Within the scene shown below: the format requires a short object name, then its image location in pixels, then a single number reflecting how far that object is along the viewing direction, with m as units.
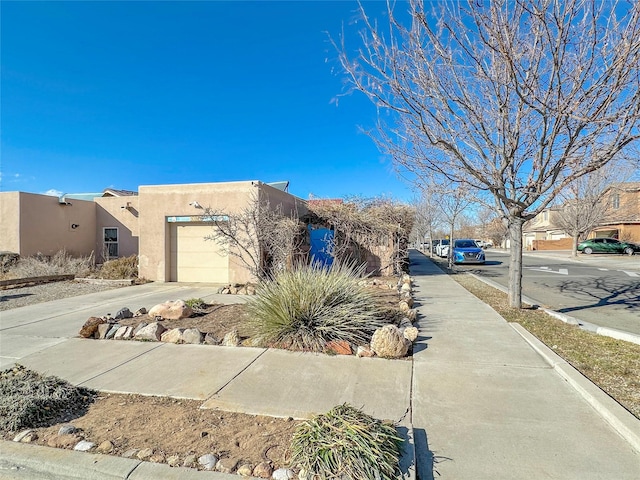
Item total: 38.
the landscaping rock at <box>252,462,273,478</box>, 2.67
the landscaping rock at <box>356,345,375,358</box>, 5.25
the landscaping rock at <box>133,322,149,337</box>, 6.38
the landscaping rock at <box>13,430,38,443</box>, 3.21
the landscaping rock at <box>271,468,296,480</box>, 2.62
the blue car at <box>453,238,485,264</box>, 23.36
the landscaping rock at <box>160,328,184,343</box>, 6.04
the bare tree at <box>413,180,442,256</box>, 26.88
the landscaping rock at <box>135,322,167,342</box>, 6.16
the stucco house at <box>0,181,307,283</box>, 13.30
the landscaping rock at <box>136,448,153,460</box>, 2.91
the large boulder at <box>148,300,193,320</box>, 7.43
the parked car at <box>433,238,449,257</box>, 33.16
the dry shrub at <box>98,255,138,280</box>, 14.77
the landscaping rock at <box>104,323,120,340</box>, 6.39
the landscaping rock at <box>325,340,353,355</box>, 5.34
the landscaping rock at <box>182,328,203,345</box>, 5.99
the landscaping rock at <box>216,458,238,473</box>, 2.75
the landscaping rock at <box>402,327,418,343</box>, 5.82
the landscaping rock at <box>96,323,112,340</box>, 6.40
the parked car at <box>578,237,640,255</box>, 34.10
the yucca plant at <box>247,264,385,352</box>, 5.62
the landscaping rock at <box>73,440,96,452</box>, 3.05
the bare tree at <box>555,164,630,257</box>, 24.69
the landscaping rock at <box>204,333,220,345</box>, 5.94
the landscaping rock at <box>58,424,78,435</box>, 3.27
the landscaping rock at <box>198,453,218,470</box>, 2.78
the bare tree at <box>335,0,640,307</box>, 5.22
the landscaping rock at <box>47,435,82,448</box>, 3.12
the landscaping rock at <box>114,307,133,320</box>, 7.40
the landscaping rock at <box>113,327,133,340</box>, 6.32
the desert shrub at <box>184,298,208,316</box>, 8.00
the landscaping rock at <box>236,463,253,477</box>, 2.69
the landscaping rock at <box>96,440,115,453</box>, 3.03
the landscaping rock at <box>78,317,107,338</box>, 6.41
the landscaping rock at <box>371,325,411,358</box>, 5.20
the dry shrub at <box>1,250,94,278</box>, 14.58
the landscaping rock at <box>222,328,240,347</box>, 5.82
